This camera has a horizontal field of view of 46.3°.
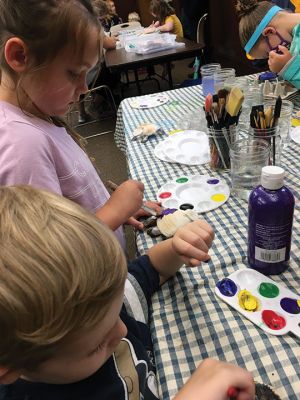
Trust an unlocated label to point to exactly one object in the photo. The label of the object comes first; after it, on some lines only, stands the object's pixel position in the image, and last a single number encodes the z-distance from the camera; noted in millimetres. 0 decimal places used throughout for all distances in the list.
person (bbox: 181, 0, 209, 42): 4168
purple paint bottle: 574
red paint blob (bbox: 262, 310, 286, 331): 542
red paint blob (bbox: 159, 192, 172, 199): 908
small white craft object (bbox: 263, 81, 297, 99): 1240
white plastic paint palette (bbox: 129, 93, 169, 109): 1568
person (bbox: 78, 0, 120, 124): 3742
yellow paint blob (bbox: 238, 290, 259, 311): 576
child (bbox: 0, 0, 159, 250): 634
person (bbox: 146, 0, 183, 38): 3561
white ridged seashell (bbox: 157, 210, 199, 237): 760
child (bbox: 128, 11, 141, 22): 4777
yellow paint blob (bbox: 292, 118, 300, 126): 1148
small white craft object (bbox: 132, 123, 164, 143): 1252
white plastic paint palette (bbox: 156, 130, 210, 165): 1058
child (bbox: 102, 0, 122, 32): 4367
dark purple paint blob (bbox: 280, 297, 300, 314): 559
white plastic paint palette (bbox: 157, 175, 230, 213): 860
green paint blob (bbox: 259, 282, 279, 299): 589
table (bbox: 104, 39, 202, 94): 2625
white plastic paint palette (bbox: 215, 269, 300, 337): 544
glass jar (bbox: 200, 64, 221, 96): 1446
